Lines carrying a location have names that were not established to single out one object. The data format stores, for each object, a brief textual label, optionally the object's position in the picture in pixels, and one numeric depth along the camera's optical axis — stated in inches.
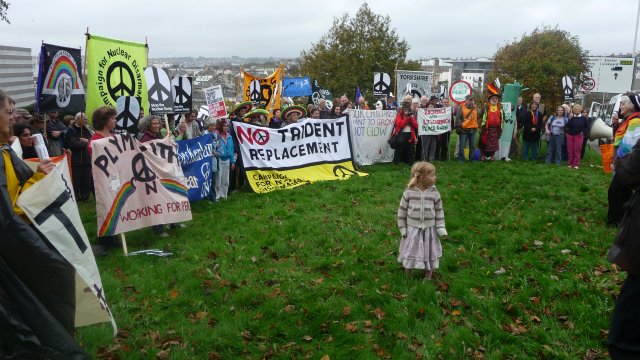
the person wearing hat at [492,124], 586.2
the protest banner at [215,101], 521.7
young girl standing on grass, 244.5
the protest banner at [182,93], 446.0
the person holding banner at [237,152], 462.0
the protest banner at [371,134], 587.5
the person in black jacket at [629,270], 133.0
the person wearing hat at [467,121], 583.5
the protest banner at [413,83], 744.1
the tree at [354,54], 1610.5
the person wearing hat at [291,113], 535.2
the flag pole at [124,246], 290.4
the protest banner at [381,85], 716.0
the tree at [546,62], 1009.5
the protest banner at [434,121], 582.9
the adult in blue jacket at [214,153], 427.5
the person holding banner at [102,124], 287.1
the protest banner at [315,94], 840.3
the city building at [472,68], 6599.4
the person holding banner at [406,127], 573.3
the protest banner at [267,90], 660.7
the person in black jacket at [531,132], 592.4
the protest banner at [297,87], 808.9
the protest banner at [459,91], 608.4
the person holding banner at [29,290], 119.4
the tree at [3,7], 696.2
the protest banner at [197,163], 399.2
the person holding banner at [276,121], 522.6
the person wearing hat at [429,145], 589.3
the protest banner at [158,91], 369.1
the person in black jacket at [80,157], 388.8
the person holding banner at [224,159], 433.4
